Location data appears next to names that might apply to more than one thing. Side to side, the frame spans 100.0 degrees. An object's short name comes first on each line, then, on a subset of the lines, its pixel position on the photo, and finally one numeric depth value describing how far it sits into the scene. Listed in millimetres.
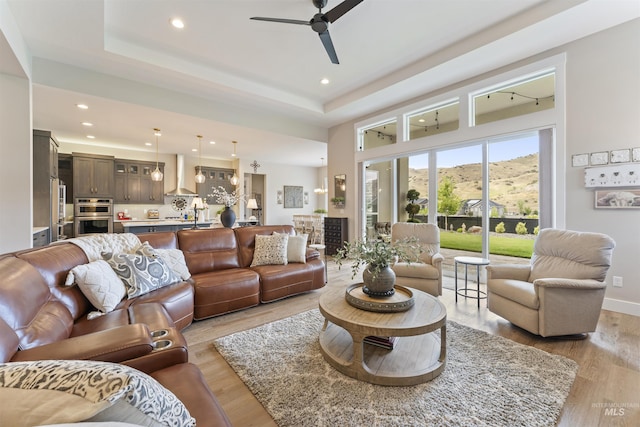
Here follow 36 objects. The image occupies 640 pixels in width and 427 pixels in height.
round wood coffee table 1858
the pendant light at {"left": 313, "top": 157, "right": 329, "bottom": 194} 10758
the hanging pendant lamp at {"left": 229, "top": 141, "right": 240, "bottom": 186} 6826
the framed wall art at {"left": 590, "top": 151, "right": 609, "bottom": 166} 3131
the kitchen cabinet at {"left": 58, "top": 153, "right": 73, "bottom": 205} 6926
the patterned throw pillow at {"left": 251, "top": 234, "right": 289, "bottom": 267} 3744
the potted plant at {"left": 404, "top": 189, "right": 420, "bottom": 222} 5389
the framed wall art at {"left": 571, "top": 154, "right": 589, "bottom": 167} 3266
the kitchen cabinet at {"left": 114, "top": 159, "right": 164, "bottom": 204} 7547
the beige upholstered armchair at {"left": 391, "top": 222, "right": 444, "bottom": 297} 3438
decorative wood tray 2078
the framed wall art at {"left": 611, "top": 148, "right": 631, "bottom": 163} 3012
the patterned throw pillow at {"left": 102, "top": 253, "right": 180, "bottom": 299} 2389
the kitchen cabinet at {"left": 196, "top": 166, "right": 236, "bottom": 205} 8906
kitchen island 5570
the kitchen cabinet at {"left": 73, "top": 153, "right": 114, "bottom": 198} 6895
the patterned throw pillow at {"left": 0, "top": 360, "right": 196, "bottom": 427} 575
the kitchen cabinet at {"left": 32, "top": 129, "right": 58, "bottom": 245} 4316
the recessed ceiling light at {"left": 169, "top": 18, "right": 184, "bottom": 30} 3145
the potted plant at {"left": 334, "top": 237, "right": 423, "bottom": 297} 2270
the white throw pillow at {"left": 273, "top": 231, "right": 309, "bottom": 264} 3906
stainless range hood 8320
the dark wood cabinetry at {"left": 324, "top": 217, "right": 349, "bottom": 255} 6477
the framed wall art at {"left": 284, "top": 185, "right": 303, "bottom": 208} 10750
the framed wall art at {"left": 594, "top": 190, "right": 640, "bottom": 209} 3002
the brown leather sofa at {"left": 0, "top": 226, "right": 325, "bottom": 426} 1205
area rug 1600
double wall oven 6898
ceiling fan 2513
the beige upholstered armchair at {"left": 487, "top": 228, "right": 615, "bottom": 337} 2424
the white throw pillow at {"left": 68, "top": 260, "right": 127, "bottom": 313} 2031
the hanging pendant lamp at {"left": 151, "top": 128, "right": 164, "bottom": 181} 6036
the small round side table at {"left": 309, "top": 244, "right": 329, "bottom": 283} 4726
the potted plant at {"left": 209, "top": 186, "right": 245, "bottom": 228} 3989
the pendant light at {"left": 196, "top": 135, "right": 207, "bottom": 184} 6777
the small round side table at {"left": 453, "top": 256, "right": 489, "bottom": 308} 3349
